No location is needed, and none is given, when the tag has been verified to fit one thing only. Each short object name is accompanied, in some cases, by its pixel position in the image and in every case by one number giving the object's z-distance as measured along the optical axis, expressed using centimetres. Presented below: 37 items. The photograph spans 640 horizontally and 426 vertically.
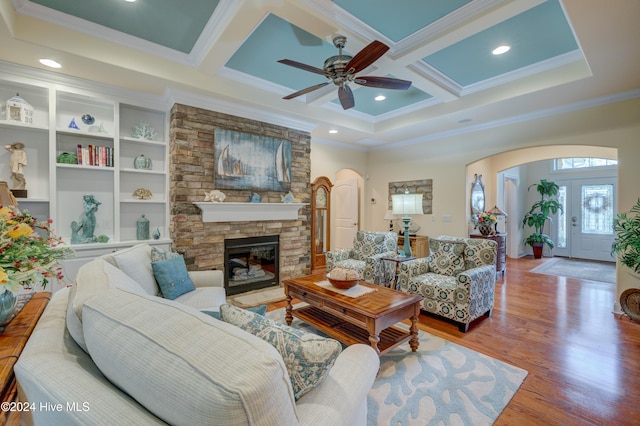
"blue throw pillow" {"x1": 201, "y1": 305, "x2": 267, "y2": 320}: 142
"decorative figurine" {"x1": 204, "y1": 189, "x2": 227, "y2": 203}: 386
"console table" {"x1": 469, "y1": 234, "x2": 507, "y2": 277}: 508
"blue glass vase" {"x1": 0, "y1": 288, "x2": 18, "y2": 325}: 118
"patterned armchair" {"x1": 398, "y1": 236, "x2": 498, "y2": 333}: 296
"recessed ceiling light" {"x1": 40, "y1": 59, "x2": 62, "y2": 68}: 279
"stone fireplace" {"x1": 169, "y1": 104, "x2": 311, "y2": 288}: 366
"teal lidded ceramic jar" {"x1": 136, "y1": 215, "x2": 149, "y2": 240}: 364
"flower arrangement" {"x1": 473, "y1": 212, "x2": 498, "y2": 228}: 515
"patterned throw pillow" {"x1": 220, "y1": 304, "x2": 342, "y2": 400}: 97
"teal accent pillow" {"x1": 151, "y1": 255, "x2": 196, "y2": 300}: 246
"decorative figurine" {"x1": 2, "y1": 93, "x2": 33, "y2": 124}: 290
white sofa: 62
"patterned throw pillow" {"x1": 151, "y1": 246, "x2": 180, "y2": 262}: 260
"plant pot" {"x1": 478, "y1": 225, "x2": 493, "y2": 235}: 518
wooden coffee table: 223
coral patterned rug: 179
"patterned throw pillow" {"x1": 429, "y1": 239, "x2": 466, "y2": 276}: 342
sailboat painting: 398
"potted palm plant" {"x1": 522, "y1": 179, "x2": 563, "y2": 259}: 721
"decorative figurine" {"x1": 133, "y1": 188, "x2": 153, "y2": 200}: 369
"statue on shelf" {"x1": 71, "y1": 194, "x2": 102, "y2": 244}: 326
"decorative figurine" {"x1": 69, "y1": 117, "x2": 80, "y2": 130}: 325
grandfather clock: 558
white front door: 668
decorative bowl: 263
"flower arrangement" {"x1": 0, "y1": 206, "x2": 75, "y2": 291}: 108
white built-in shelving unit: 307
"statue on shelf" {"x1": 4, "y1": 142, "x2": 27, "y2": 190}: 293
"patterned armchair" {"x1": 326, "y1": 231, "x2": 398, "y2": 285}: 414
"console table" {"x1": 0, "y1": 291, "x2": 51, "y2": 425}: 95
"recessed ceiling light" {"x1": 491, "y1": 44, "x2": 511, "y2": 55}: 295
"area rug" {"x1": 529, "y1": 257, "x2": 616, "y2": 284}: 526
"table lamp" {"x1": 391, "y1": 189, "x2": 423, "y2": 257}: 405
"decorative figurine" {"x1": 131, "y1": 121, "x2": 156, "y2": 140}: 369
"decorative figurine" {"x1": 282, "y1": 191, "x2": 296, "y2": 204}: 463
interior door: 642
